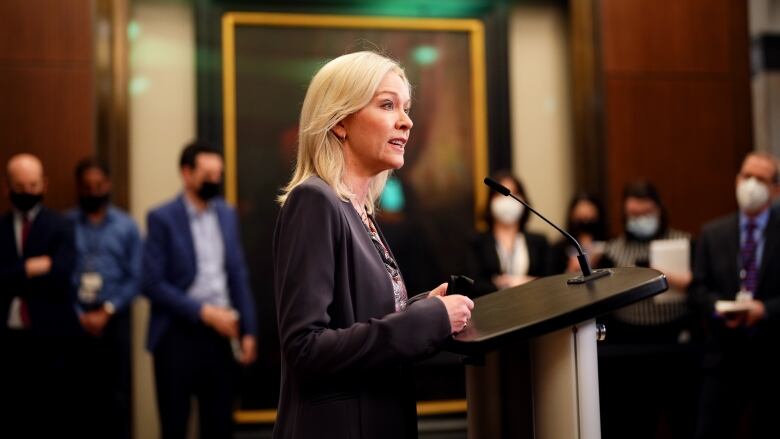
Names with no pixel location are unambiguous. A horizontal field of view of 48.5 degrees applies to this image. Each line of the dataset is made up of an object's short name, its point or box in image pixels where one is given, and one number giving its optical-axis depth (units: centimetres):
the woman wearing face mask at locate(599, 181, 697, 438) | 413
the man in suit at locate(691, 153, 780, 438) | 380
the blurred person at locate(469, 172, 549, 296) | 454
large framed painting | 539
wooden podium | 132
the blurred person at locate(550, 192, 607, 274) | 468
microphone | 160
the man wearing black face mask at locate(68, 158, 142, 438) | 438
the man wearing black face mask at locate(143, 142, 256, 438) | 379
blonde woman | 142
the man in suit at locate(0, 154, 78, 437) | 389
